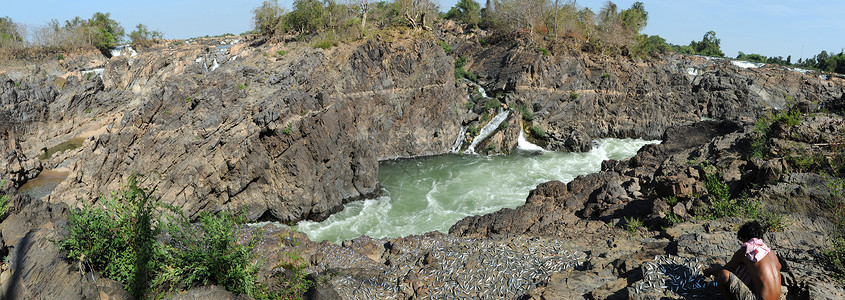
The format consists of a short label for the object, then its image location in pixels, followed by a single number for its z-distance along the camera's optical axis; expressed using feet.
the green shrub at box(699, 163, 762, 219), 31.12
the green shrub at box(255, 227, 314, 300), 22.49
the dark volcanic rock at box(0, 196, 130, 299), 18.88
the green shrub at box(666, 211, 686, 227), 33.58
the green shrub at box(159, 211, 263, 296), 19.99
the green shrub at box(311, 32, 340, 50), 80.29
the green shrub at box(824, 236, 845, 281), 19.92
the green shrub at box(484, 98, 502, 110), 92.98
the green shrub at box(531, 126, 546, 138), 91.56
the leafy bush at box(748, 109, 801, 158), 41.58
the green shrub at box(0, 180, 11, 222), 26.26
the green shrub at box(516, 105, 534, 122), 94.53
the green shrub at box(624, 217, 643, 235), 35.14
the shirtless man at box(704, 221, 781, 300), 17.75
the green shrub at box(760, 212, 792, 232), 26.78
